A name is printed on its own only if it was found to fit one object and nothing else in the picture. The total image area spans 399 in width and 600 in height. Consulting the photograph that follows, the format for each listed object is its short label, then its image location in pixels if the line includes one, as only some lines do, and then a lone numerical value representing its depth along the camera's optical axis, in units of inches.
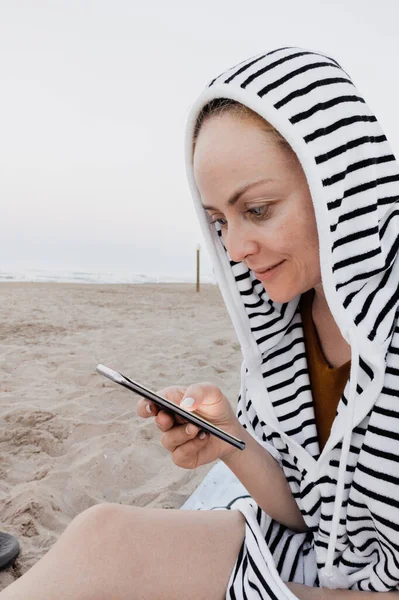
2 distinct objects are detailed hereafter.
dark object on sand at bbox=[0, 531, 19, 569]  36.9
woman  26.2
